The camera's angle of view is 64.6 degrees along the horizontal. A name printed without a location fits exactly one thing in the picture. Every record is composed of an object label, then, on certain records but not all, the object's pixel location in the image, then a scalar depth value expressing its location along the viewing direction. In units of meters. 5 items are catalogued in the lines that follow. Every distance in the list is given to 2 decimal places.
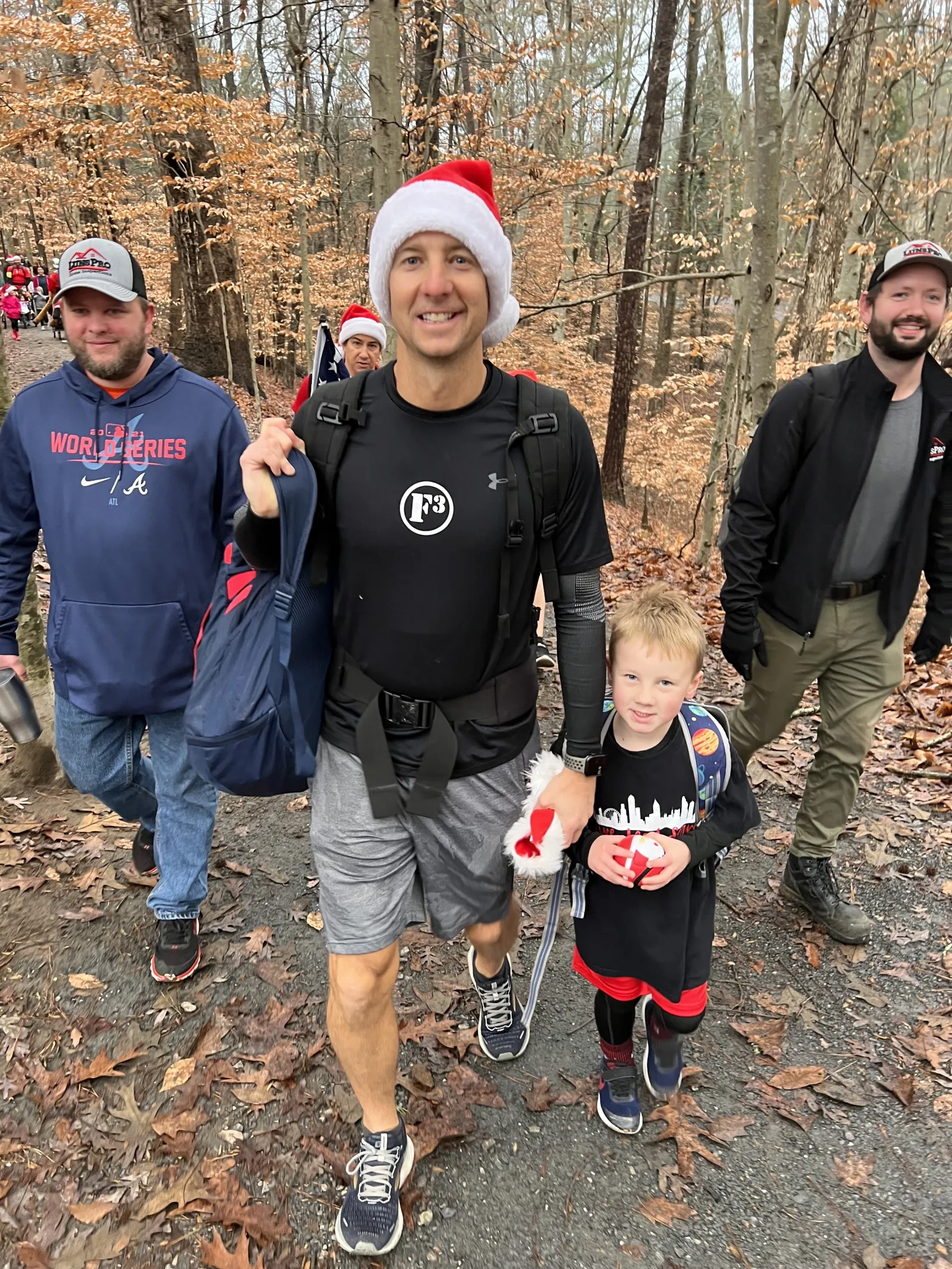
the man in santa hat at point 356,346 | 5.29
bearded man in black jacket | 3.03
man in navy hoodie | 2.76
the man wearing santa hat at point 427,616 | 1.96
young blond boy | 2.17
